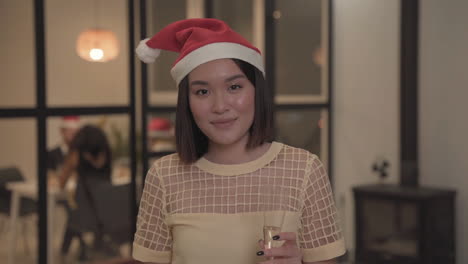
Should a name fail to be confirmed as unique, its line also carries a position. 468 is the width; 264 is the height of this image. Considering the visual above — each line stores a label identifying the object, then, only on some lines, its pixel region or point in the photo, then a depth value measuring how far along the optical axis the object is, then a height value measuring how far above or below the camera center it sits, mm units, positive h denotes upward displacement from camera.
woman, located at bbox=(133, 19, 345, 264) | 1321 -153
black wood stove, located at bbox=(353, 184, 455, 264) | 4109 -798
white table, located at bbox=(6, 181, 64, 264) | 2934 -461
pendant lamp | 3266 +352
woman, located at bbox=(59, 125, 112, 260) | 3258 -359
